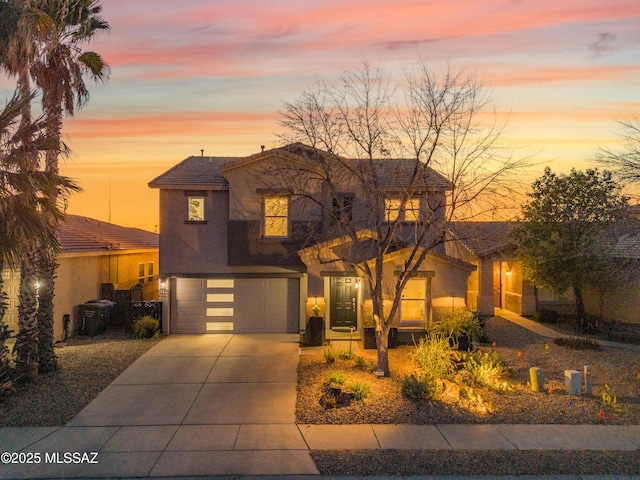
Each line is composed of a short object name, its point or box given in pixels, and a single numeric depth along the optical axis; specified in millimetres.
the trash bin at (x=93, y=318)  17266
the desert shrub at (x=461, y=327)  14602
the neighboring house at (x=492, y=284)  20609
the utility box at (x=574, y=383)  10570
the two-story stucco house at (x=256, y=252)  16297
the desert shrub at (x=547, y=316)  19891
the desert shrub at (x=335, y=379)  10570
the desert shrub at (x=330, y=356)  12992
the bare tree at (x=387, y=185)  11812
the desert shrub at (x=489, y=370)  10875
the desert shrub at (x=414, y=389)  10023
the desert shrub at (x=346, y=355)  13178
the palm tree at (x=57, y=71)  11703
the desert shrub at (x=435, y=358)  11273
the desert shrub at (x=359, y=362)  12500
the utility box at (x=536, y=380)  10812
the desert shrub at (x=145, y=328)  16656
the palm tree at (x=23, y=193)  9570
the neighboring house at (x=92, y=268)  16406
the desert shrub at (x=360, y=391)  9961
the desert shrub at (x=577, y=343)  15203
